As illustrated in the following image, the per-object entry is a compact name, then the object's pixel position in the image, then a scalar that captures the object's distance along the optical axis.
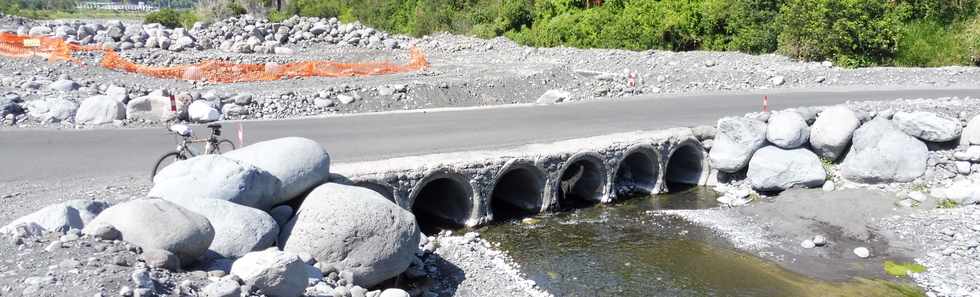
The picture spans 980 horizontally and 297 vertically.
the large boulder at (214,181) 10.39
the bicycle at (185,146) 13.43
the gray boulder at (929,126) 17.97
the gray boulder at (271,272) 8.61
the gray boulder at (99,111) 19.48
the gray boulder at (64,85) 25.14
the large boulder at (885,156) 17.61
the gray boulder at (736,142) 18.39
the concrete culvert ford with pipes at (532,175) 14.70
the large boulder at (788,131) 18.14
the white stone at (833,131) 18.28
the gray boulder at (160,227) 8.59
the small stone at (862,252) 14.15
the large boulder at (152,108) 20.08
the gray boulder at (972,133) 17.83
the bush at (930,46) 29.88
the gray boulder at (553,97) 26.42
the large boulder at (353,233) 10.81
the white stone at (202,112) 20.30
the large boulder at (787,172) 17.91
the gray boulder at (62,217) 8.88
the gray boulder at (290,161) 11.62
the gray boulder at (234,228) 9.77
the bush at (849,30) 30.72
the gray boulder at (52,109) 19.67
